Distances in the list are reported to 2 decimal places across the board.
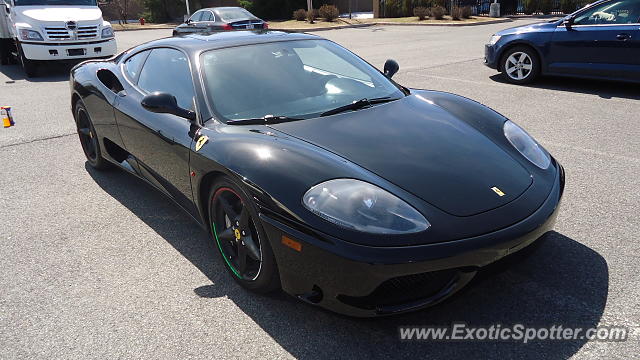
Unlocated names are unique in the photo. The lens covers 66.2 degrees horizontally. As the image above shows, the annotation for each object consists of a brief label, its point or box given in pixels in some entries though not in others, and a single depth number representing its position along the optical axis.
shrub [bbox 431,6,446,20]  24.33
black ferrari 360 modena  2.19
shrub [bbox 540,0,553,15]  25.45
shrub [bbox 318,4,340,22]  26.42
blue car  7.26
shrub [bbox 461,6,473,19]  23.94
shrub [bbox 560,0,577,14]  24.84
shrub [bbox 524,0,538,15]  26.17
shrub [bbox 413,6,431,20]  25.03
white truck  10.53
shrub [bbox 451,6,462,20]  23.67
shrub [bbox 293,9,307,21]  28.33
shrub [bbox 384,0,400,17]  28.39
